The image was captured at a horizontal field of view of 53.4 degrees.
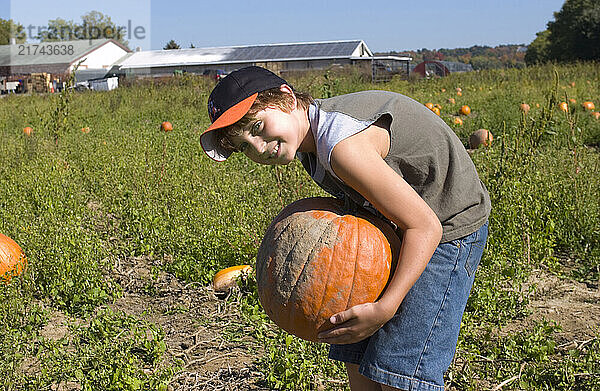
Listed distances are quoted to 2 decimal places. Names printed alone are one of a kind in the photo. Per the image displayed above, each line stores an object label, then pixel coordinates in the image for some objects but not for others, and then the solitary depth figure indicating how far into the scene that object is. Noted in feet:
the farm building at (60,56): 207.72
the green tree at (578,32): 129.49
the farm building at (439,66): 163.02
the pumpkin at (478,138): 28.63
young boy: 6.07
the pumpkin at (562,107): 31.96
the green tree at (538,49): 168.74
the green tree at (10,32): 259.39
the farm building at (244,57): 163.94
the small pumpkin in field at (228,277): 13.94
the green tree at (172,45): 232.53
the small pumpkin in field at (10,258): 13.51
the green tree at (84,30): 316.40
